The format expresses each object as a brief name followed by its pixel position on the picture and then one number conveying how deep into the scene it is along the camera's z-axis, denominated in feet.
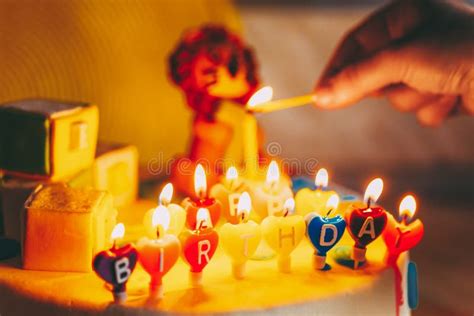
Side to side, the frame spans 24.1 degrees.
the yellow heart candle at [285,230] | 2.10
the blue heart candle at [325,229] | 2.09
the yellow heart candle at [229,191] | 2.25
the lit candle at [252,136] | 2.27
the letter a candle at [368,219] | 2.09
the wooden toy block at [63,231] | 2.09
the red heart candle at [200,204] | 2.15
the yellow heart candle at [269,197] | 2.26
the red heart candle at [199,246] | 2.04
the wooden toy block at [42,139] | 2.23
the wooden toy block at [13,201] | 2.24
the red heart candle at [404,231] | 2.13
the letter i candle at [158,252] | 1.99
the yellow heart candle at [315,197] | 2.24
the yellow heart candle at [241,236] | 2.07
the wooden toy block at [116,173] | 2.37
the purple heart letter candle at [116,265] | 1.94
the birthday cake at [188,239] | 2.03
